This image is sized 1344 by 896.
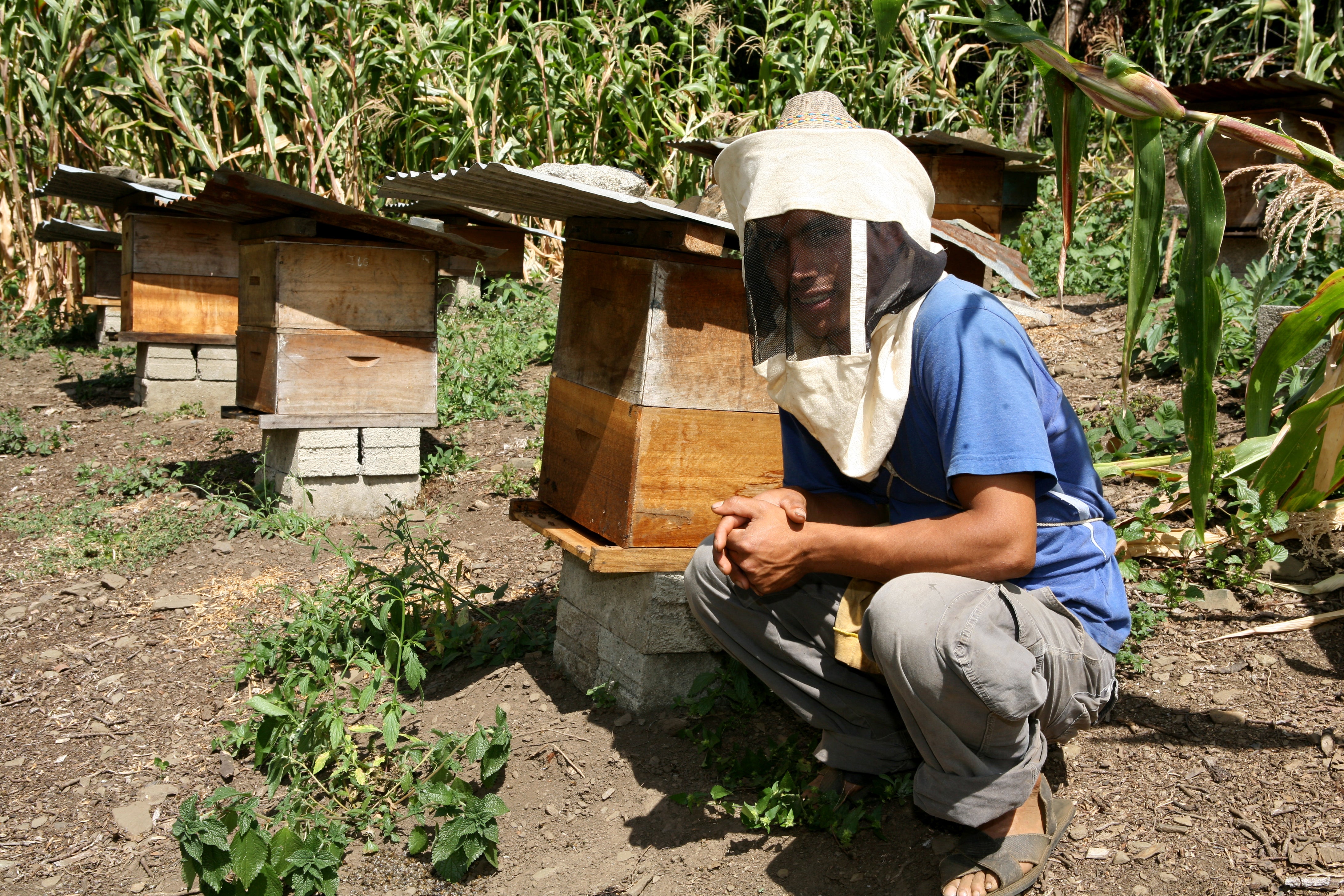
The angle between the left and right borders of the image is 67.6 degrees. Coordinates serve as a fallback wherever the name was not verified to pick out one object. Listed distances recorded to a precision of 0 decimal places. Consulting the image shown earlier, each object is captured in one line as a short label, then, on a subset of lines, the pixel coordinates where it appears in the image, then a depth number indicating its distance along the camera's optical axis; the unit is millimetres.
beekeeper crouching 1812
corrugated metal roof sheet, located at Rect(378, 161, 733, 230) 2377
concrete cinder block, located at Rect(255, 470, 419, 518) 4699
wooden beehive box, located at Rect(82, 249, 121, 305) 8258
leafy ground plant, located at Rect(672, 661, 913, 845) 2211
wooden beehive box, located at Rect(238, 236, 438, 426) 4480
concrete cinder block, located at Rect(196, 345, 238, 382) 6961
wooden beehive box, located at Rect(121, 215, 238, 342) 6434
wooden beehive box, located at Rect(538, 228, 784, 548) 2576
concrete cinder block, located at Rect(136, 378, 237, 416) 6859
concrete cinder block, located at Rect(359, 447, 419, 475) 4785
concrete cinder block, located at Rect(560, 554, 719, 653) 2670
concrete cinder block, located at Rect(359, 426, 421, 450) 4766
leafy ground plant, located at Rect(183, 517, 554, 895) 2172
